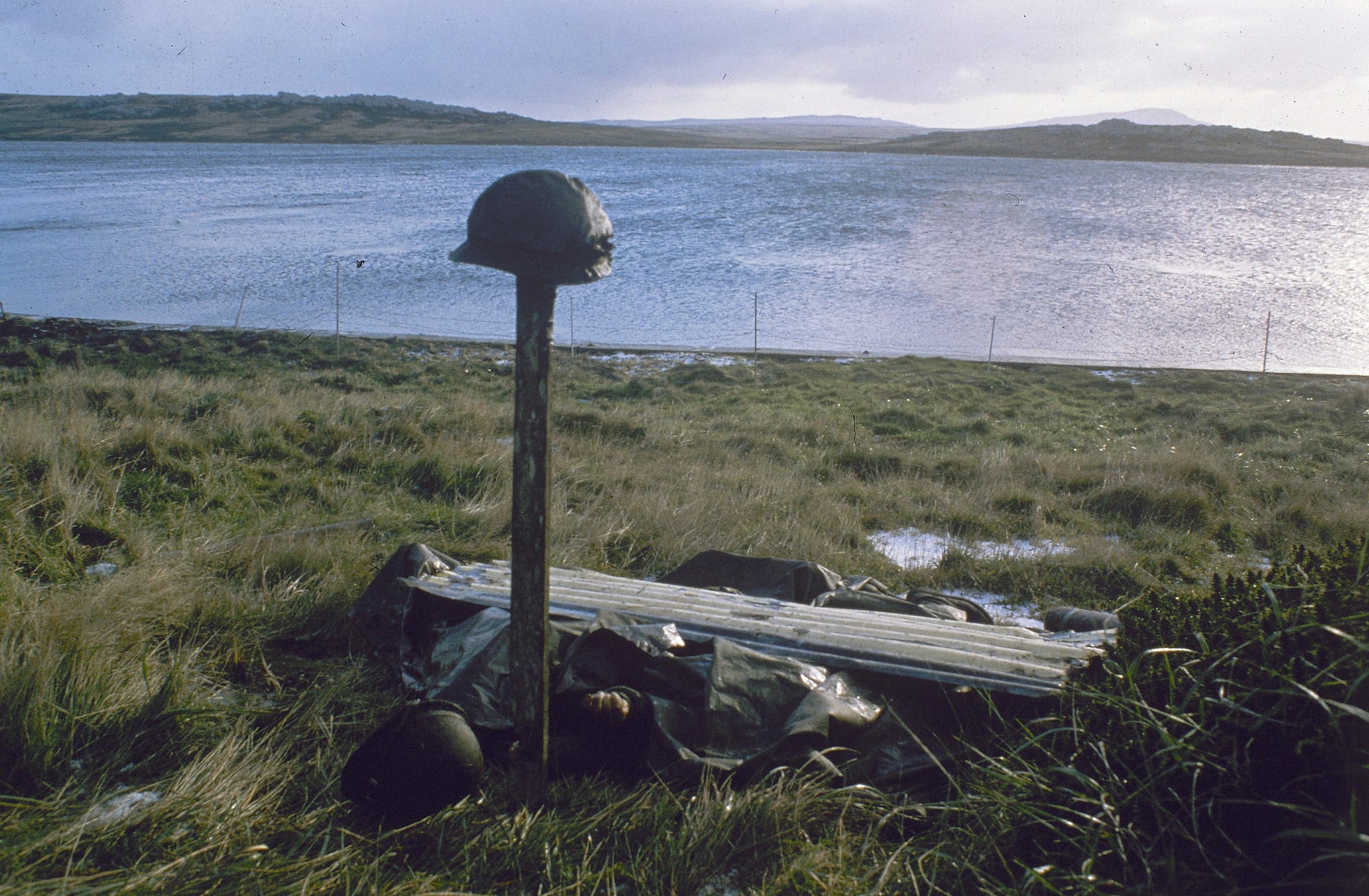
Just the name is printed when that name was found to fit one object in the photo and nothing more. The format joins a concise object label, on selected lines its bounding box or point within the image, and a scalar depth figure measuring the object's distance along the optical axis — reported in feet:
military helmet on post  6.72
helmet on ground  7.18
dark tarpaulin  8.27
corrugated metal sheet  9.24
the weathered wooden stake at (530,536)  6.97
